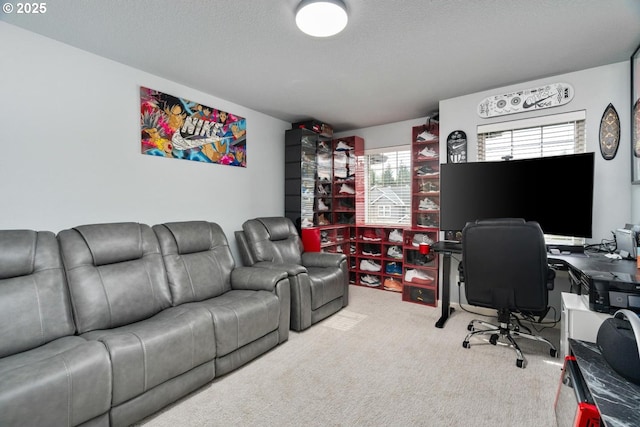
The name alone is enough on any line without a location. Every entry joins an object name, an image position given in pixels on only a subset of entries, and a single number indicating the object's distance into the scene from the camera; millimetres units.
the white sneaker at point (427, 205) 3929
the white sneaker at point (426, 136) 3871
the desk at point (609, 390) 939
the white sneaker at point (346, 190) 4801
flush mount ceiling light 1758
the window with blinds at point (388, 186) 4484
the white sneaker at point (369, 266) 4426
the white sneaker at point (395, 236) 4281
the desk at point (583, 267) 1802
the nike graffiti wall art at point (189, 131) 2766
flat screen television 2568
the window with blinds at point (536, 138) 2857
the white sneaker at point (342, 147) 4793
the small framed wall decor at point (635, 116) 2383
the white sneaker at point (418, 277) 3670
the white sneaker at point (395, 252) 4267
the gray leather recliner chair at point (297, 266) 2865
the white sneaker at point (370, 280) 4441
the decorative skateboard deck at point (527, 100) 2857
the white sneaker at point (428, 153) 3859
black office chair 2117
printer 1647
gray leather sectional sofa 1402
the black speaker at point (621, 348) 1027
